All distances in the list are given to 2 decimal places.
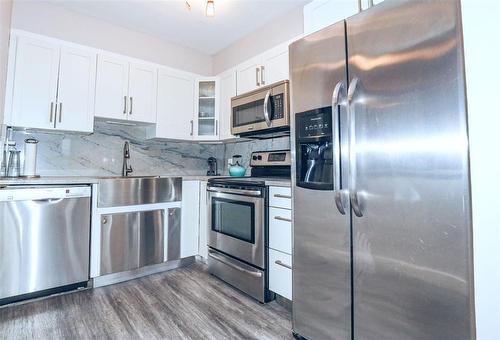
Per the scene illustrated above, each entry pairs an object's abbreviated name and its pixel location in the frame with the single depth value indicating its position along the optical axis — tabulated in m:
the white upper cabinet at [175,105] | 3.06
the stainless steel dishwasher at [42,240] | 1.91
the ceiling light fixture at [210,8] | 2.14
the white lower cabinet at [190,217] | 2.81
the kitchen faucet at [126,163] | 3.02
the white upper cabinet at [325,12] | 1.63
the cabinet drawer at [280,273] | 1.87
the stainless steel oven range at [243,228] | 2.04
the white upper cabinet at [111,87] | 2.63
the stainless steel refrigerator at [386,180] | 0.98
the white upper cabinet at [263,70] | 2.46
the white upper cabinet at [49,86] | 2.23
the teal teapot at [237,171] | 3.01
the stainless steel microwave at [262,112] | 2.25
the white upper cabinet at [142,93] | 2.85
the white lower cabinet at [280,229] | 1.87
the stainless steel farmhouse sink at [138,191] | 2.32
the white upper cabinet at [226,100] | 3.09
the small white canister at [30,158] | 2.42
